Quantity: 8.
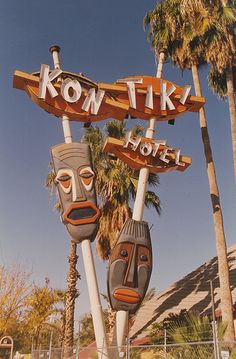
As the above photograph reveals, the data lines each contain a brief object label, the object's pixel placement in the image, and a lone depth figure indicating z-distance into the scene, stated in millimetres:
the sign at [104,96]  16484
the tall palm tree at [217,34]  23569
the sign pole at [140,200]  14890
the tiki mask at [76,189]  15258
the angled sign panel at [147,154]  16781
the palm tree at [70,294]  22219
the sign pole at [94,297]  14766
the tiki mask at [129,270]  14711
